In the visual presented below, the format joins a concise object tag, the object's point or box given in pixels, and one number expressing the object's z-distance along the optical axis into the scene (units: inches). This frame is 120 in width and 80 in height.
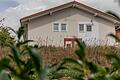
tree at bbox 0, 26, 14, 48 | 1251.3
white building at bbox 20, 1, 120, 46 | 1437.0
